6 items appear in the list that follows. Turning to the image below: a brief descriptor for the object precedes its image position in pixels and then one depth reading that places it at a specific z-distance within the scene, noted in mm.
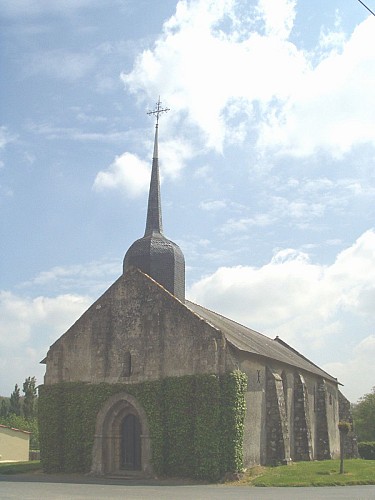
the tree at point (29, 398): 70312
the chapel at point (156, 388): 24172
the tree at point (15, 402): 71938
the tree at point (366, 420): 66625
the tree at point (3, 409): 72019
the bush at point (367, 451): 42062
